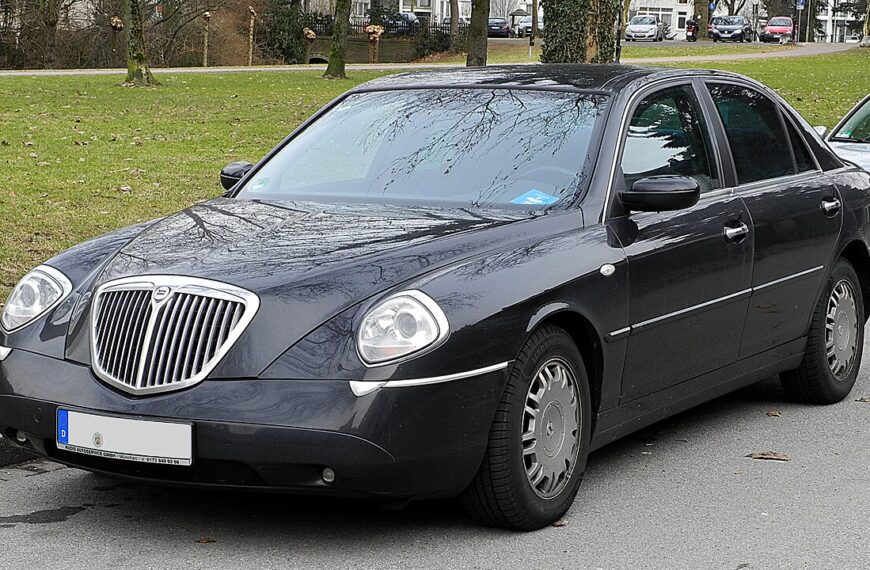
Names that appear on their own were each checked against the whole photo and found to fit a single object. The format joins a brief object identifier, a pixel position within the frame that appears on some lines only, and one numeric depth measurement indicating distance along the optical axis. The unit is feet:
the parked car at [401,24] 213.66
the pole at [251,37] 170.40
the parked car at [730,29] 260.42
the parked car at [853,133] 40.52
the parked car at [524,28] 282.36
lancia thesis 13.80
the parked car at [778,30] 261.44
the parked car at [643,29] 253.44
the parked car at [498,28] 266.57
